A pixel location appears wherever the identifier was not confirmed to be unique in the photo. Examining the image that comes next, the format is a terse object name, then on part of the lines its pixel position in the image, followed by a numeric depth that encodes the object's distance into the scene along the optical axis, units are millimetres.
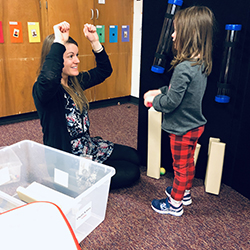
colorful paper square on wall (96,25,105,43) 3526
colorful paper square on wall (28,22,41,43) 3027
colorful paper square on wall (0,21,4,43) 2842
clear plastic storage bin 1340
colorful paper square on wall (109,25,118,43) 3672
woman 1326
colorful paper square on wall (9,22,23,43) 2910
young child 1331
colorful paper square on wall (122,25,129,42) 3817
